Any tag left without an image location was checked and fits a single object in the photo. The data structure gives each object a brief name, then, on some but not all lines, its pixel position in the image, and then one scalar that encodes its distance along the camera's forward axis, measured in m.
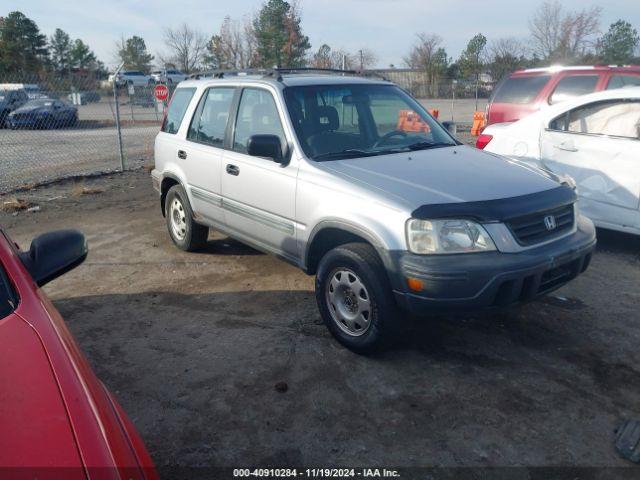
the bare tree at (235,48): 37.25
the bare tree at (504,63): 38.66
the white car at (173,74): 37.97
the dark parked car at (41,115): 20.80
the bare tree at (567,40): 35.00
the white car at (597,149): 5.61
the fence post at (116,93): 10.44
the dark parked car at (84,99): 17.58
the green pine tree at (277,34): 35.66
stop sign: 15.52
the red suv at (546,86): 8.88
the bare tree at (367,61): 43.42
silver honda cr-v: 3.34
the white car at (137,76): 46.91
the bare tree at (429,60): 48.45
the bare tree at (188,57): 45.91
